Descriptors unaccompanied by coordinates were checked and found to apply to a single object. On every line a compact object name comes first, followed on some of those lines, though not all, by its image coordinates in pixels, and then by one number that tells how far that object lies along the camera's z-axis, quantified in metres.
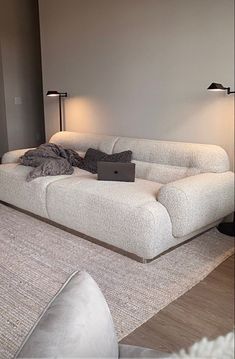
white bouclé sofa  2.06
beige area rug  1.60
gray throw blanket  2.79
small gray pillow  2.87
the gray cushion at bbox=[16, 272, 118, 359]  0.61
